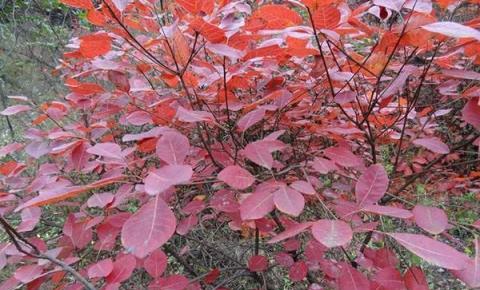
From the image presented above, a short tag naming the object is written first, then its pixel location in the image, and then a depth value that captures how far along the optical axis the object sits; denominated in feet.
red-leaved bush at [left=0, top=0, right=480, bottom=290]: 2.06
